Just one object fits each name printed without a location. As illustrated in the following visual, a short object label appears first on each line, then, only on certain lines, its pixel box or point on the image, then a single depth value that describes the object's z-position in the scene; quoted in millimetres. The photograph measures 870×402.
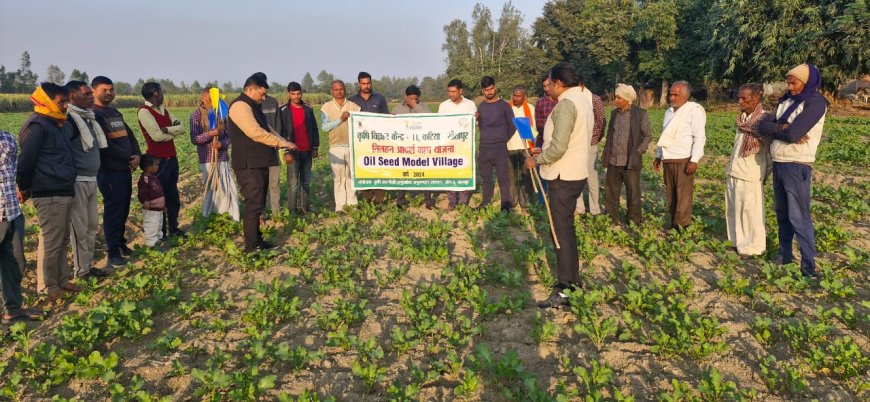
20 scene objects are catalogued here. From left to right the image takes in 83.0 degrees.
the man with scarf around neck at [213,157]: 7746
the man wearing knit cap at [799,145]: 5352
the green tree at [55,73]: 176550
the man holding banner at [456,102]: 8719
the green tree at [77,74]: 138375
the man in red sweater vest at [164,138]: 7156
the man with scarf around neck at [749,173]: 6152
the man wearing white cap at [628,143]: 7398
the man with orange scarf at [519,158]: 8586
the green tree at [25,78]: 110875
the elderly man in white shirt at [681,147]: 6836
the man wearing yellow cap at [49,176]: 5066
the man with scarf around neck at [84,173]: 5742
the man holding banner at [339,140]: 8625
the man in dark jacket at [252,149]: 6496
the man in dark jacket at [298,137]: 8537
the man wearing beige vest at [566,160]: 4891
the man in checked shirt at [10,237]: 4719
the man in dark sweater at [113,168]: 6445
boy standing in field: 7051
